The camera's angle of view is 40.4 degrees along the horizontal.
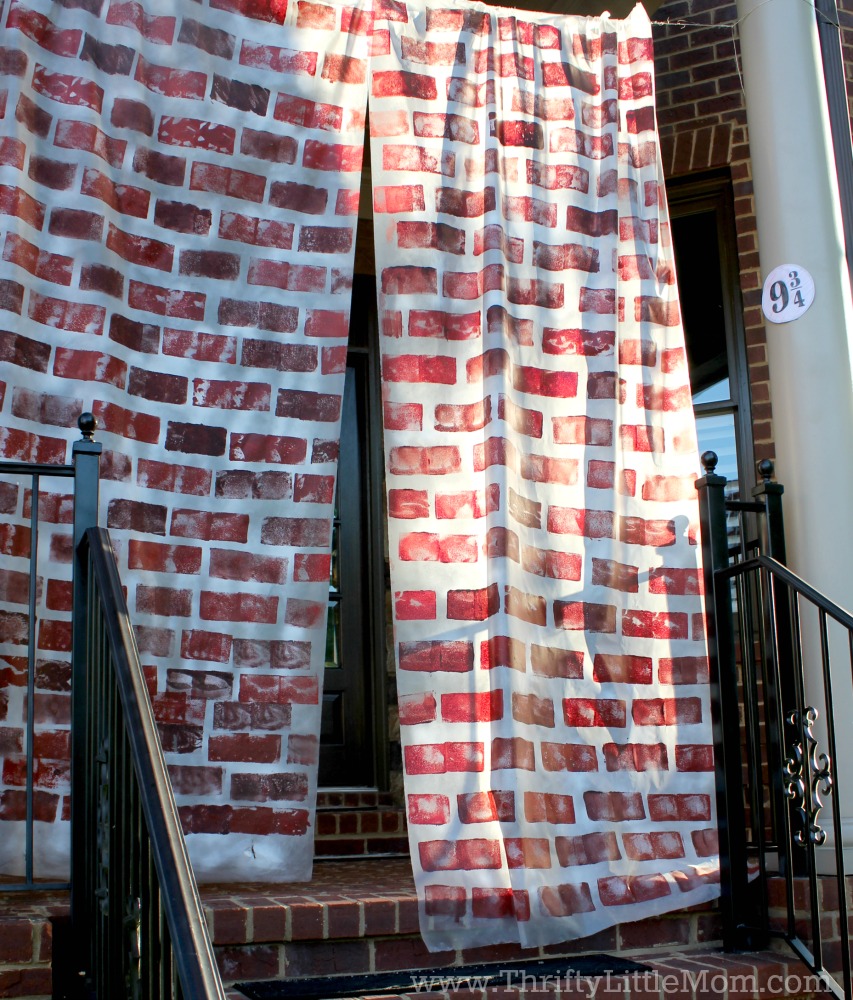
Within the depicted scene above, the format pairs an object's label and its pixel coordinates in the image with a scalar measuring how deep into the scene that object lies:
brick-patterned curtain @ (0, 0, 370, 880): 2.89
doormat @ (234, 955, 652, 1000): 2.57
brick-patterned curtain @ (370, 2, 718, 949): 2.99
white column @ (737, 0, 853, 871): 3.30
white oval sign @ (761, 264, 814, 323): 3.45
